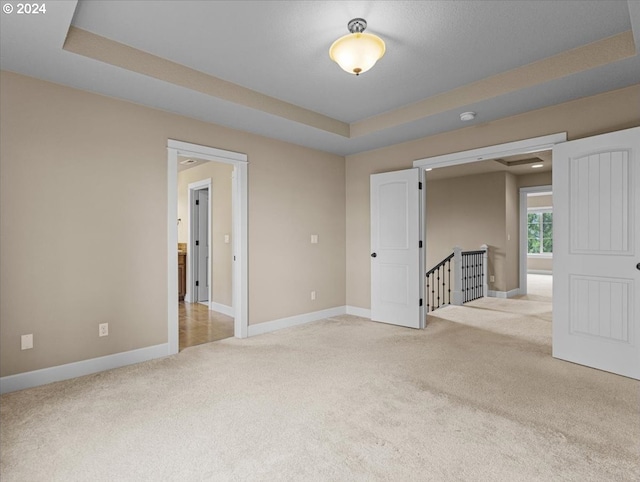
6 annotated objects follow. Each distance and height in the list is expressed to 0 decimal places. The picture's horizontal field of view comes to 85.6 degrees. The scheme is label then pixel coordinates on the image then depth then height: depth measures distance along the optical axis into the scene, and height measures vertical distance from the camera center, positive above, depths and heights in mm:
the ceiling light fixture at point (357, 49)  2316 +1301
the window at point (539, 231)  11906 +244
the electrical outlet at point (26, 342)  2758 -820
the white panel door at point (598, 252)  2943 -128
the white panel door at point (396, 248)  4582 -136
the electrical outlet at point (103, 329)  3133 -818
